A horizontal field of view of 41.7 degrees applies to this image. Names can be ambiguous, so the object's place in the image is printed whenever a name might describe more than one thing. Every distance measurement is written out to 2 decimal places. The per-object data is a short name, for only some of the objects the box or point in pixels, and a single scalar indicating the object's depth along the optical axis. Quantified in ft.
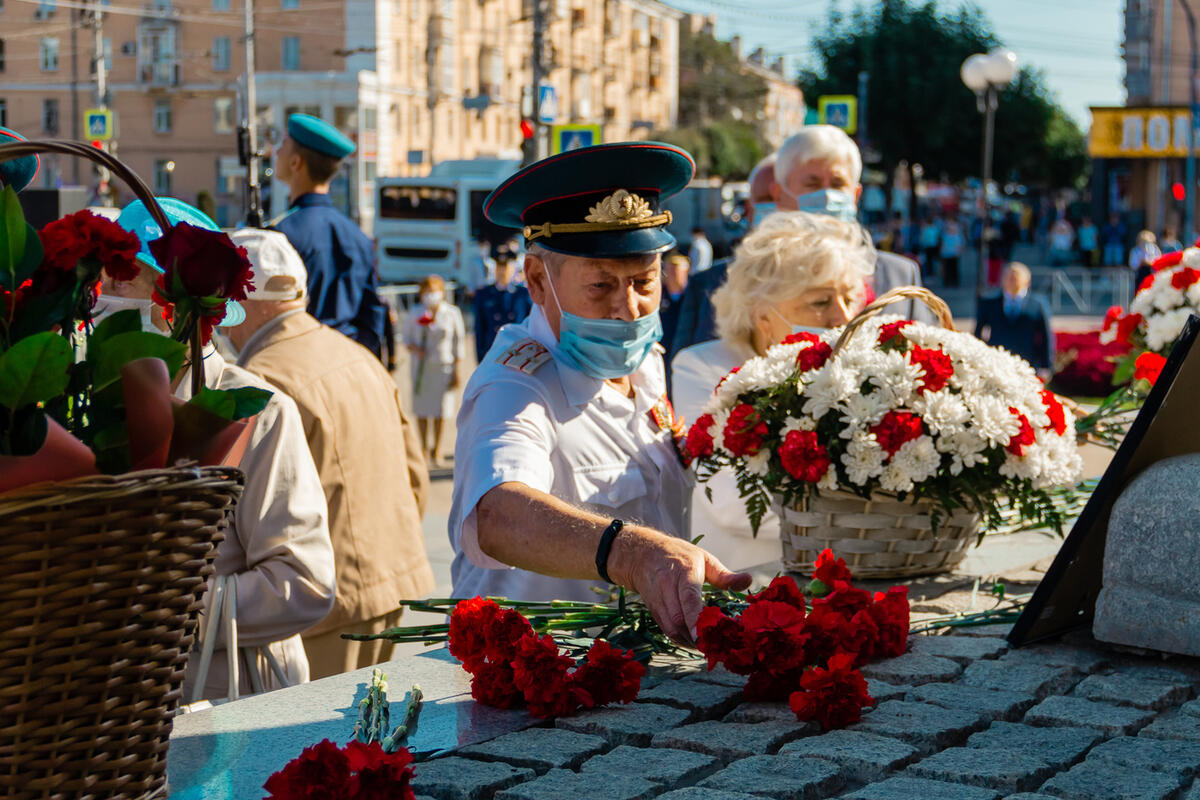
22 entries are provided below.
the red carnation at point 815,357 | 10.85
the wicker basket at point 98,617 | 5.04
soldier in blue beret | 23.45
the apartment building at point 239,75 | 196.13
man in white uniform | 10.33
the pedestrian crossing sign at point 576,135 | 49.70
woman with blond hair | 14.55
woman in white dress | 43.32
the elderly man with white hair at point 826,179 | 19.45
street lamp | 74.79
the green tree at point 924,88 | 191.11
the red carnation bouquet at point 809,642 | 7.59
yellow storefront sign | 153.89
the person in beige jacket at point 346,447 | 14.47
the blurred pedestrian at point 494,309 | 46.50
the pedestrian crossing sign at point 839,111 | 62.23
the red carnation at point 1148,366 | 13.01
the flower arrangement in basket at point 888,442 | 10.36
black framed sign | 9.00
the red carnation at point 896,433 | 10.21
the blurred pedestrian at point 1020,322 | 44.34
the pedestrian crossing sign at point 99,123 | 104.18
